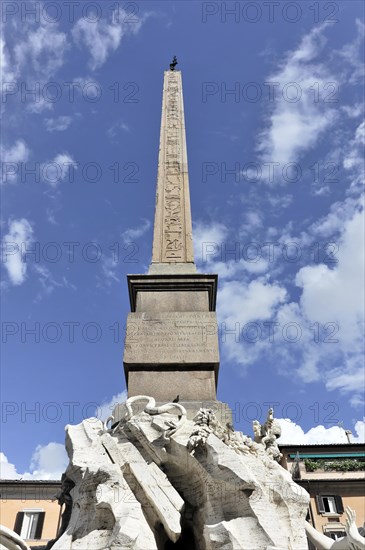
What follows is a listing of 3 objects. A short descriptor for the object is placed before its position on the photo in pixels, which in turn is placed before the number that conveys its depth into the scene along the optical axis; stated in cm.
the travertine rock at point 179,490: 404
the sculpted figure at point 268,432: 523
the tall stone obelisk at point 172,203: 737
